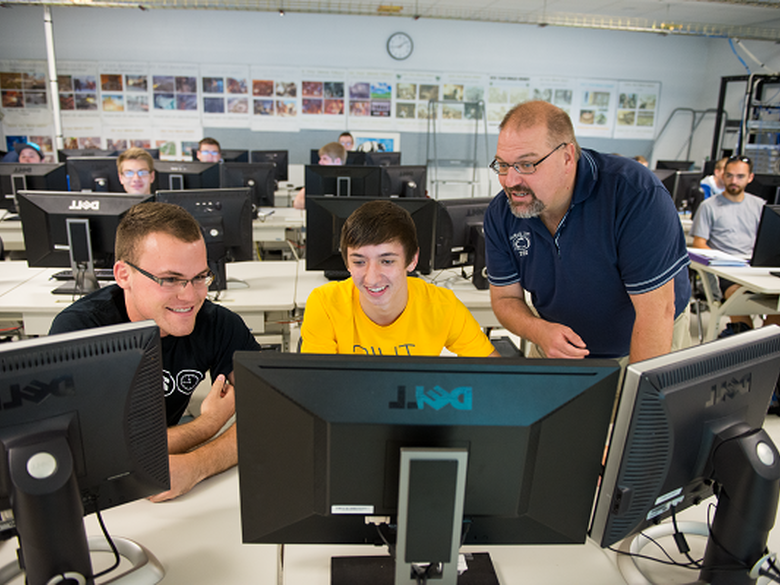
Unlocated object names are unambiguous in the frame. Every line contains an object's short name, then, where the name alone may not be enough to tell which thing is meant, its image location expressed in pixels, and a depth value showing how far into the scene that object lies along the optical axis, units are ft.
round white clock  23.73
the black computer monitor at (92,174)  13.19
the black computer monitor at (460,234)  9.02
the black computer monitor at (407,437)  2.53
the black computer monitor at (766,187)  13.98
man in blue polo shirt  4.83
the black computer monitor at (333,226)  8.72
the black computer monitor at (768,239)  9.64
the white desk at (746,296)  10.04
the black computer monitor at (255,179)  14.21
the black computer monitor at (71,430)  2.51
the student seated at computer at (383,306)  5.22
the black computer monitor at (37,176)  13.41
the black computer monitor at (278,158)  19.25
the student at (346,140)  22.05
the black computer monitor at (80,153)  17.92
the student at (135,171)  11.68
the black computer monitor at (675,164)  22.13
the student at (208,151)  17.34
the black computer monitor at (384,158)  17.83
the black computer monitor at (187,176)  13.01
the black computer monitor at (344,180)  12.54
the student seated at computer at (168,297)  4.30
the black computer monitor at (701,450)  2.74
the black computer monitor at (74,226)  8.02
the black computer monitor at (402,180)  13.16
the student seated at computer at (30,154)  17.99
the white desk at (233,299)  7.93
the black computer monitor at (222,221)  8.47
